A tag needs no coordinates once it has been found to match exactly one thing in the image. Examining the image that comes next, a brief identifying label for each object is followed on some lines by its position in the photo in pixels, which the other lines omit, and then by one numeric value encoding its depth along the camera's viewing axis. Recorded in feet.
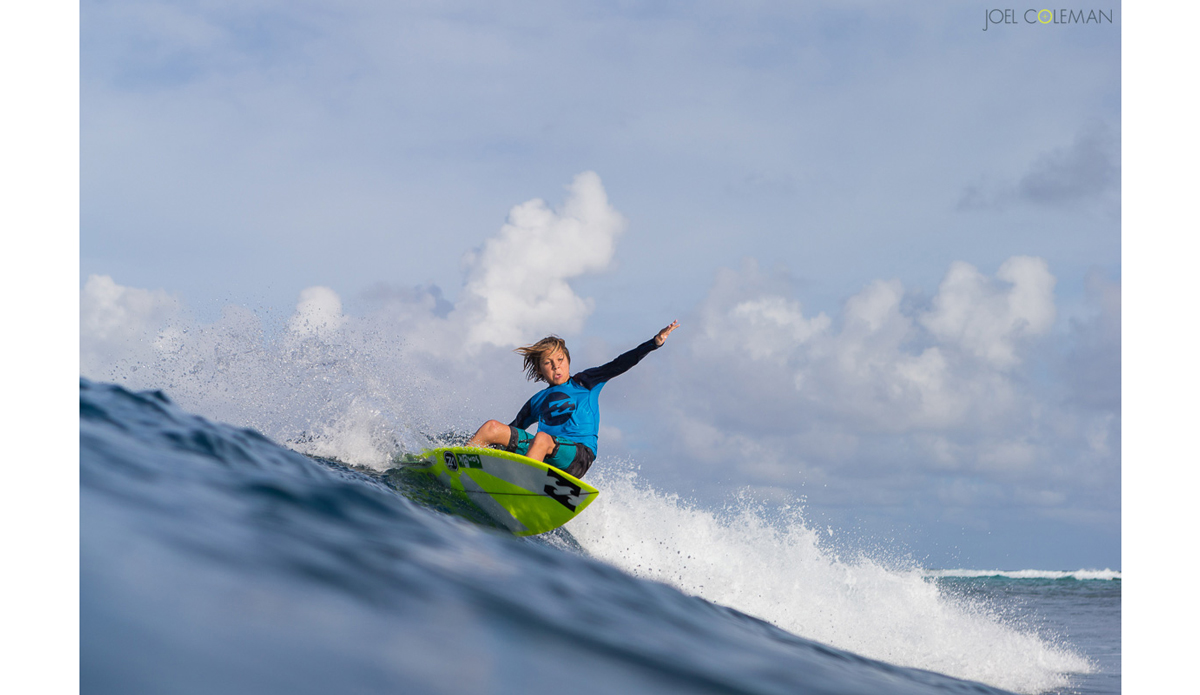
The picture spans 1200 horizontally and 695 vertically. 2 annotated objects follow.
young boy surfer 25.61
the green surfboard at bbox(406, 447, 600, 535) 22.77
